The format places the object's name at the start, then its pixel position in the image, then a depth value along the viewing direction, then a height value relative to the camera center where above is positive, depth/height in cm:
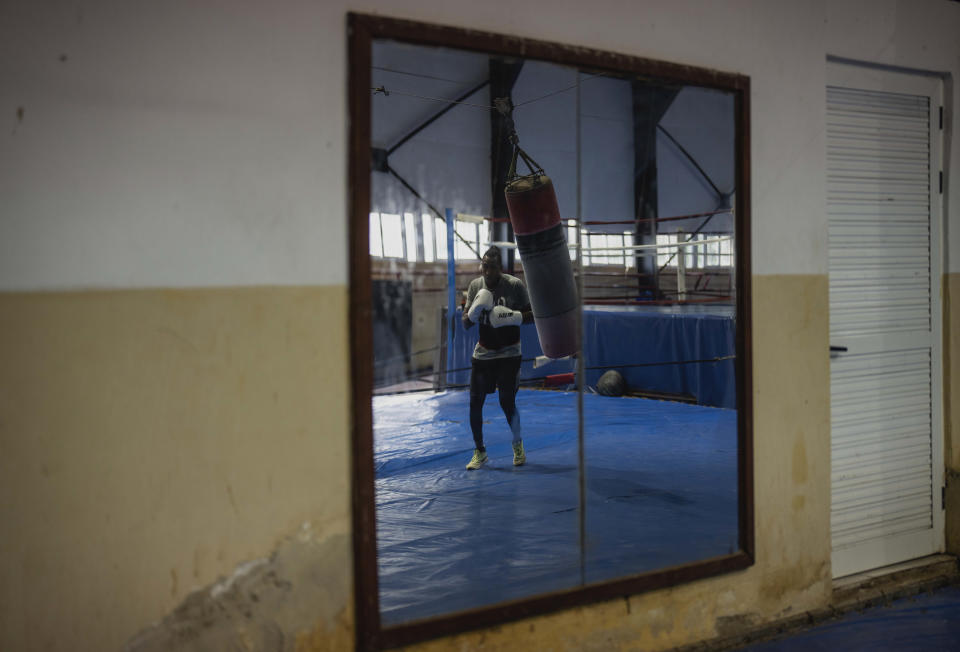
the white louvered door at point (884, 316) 276 -9
